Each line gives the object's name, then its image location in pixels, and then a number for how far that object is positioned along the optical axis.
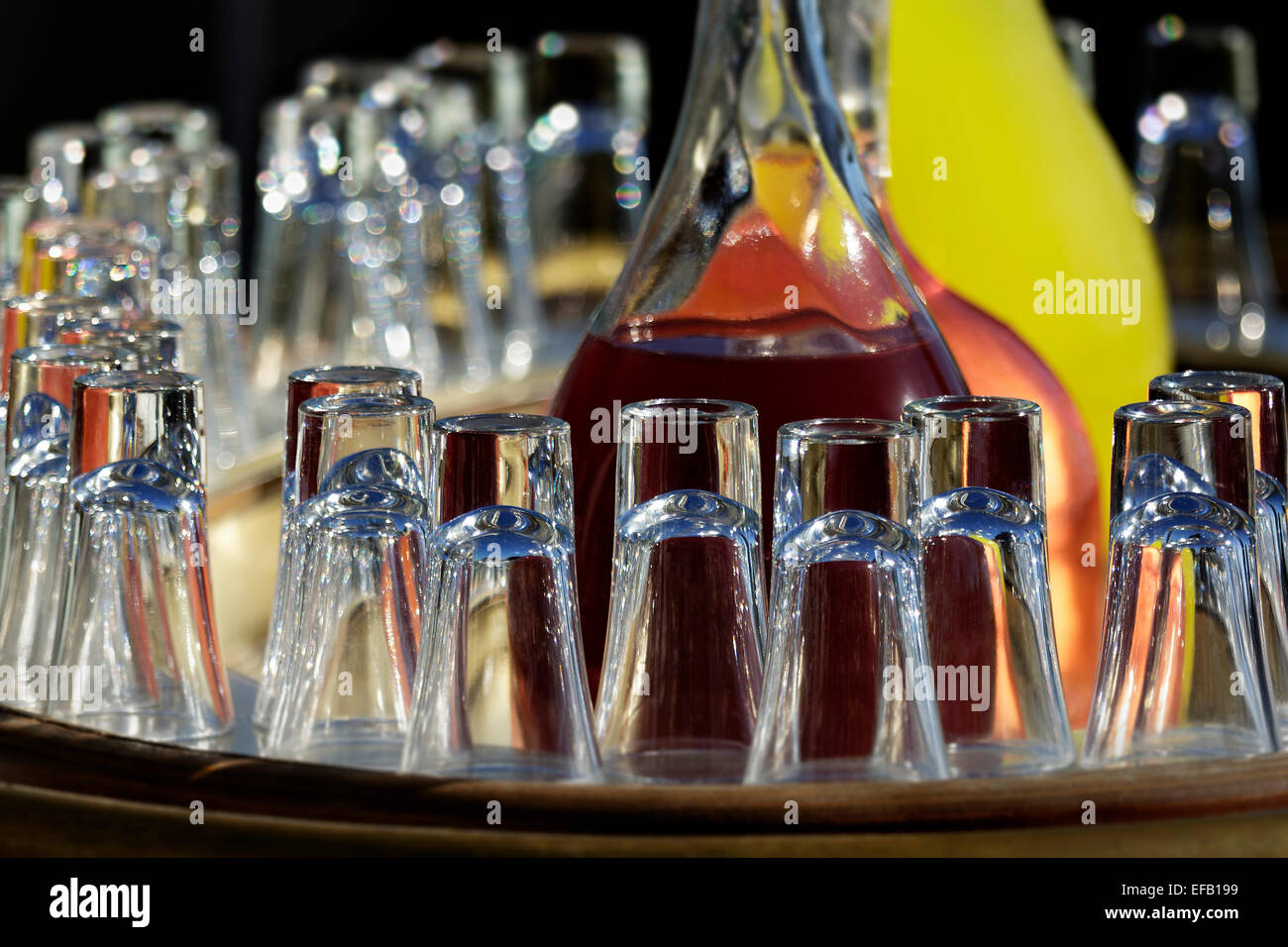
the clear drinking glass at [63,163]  0.73
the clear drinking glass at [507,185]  1.03
